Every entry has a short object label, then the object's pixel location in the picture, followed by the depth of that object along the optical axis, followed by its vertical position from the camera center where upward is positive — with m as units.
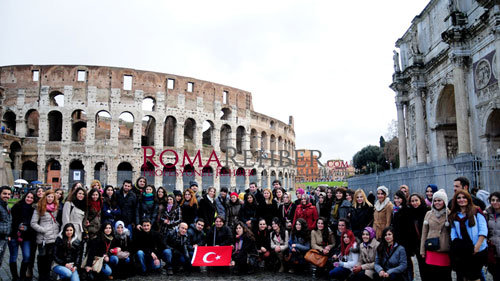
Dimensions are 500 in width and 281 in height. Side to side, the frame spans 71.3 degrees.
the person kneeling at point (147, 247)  6.16 -1.20
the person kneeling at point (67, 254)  5.27 -1.12
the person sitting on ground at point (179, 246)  6.33 -1.22
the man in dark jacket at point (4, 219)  5.28 -0.55
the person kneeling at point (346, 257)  5.49 -1.30
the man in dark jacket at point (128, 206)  6.64 -0.49
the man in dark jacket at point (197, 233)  6.60 -1.03
